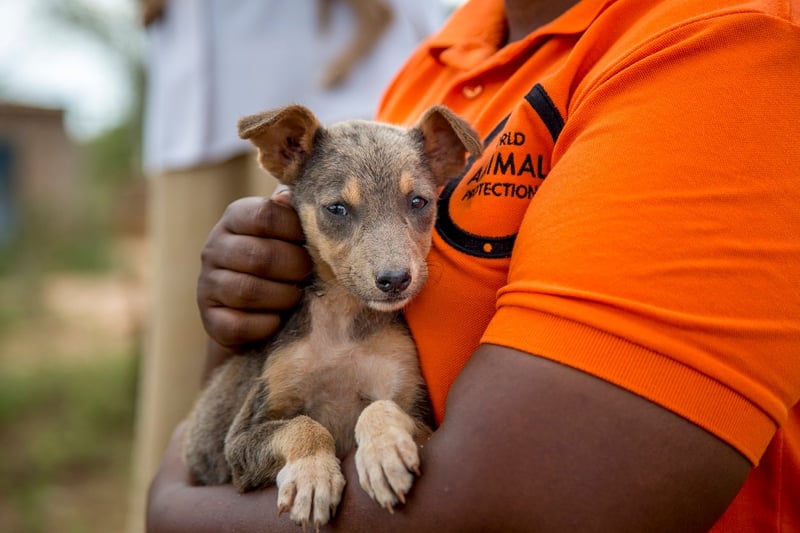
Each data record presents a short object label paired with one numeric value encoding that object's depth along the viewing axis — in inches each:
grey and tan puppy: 25.9
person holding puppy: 21.2
